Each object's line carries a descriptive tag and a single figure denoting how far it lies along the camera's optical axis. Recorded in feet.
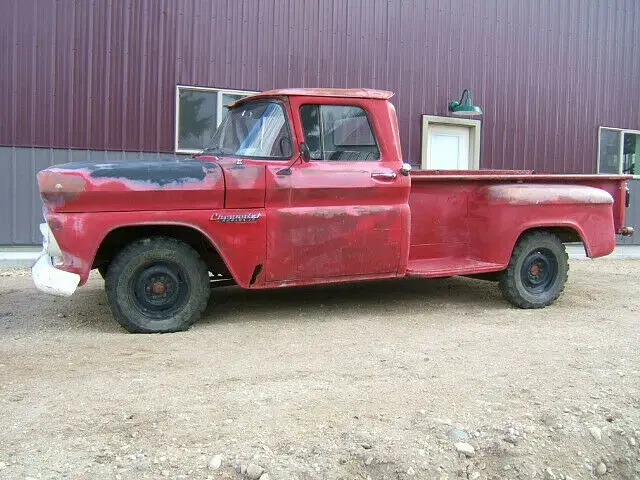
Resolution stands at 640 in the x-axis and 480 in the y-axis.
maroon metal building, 30.66
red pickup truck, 15.96
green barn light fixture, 37.78
